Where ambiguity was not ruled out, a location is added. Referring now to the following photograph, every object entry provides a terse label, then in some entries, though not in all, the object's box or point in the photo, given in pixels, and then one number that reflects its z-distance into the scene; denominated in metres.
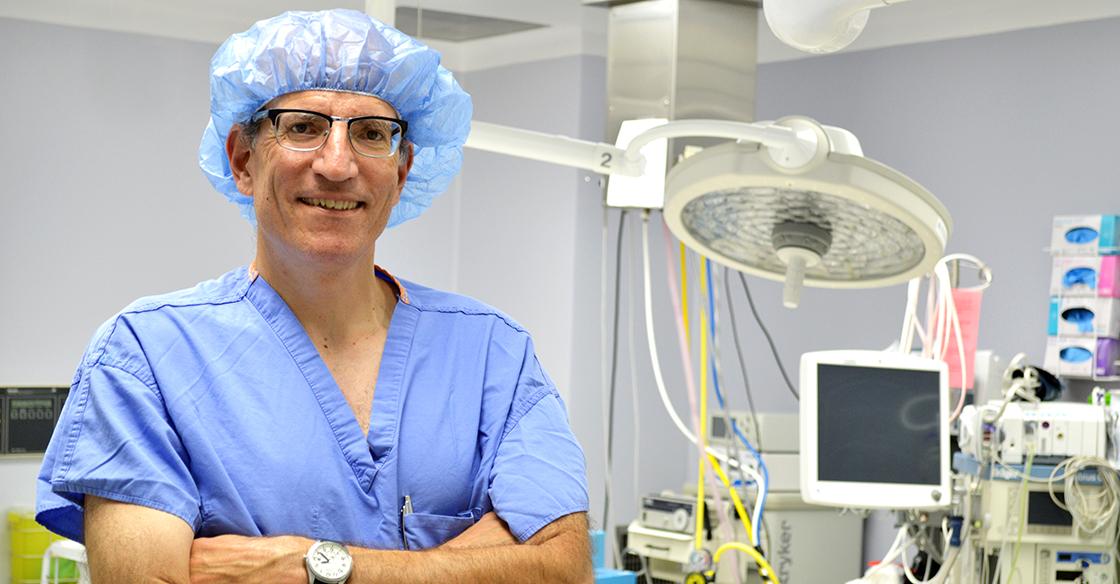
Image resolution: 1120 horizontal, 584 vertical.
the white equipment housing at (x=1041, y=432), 3.26
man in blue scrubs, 1.30
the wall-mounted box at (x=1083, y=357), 4.39
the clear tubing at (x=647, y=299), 2.28
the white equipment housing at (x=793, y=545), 4.34
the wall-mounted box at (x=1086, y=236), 4.37
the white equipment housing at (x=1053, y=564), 3.31
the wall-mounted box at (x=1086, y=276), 4.38
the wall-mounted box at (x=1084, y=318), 4.39
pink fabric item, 3.76
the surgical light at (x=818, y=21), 1.46
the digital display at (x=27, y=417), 4.95
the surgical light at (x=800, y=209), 1.60
